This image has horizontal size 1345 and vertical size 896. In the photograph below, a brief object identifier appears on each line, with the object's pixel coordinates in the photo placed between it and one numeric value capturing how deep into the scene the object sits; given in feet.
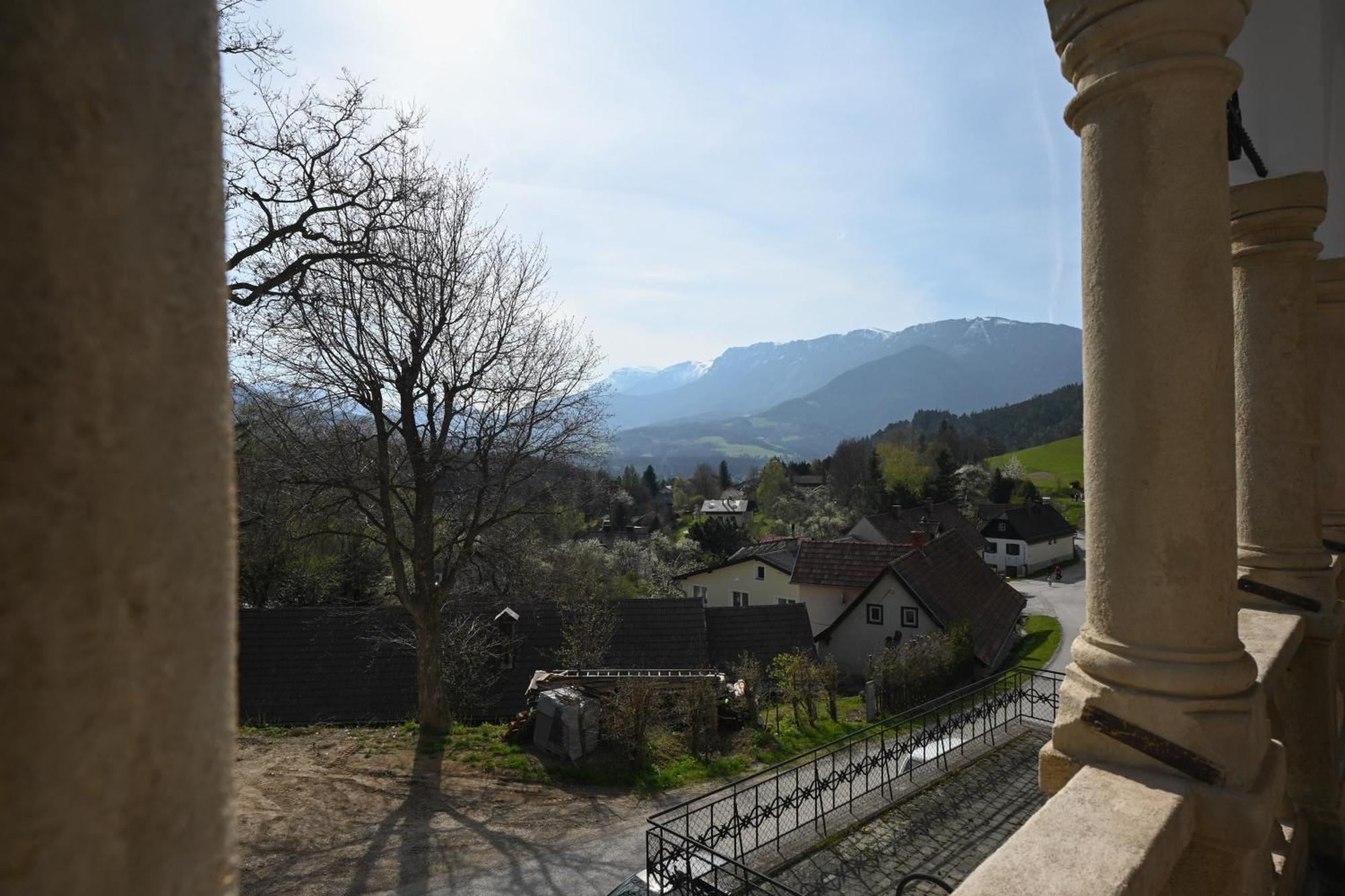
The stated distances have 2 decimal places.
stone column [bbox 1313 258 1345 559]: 18.83
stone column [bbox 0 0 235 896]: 1.85
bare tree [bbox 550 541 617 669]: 66.59
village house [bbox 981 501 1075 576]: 175.73
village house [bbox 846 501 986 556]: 159.90
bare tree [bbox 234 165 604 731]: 43.34
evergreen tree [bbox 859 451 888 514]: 240.94
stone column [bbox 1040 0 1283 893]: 8.90
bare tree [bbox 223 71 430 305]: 35.01
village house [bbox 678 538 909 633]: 106.32
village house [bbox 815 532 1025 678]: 86.48
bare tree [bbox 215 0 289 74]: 30.71
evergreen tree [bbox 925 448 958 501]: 237.25
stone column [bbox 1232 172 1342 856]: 14.38
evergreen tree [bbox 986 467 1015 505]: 238.07
